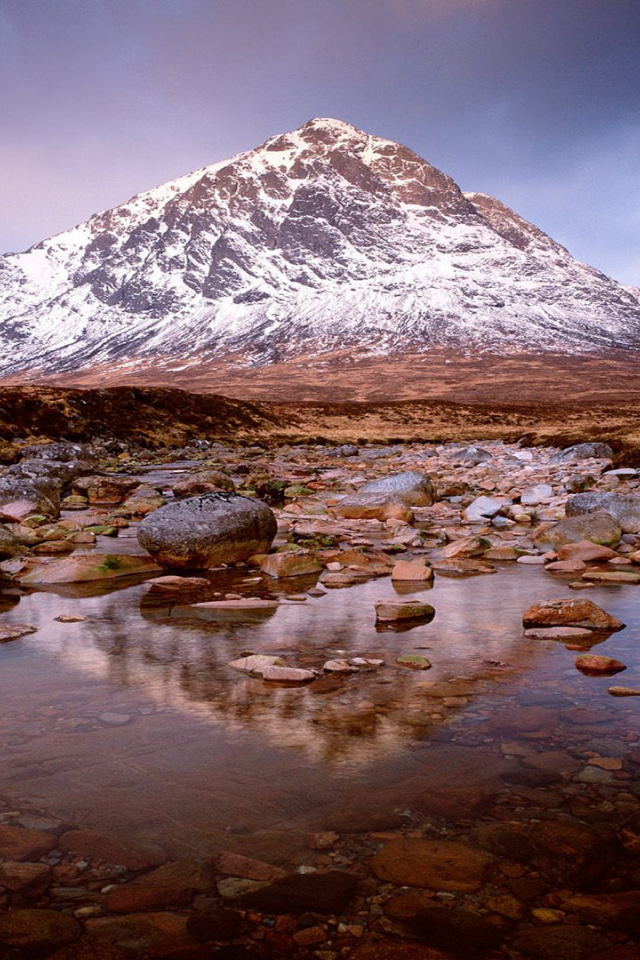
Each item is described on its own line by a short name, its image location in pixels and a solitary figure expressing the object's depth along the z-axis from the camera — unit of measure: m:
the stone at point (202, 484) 20.70
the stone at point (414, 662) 6.34
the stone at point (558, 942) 2.78
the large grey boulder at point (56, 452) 32.00
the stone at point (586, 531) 11.84
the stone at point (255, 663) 6.20
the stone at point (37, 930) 2.85
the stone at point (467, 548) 11.56
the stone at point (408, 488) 17.25
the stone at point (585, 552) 11.09
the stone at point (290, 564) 10.73
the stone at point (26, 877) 3.19
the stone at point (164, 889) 3.09
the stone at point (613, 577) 9.71
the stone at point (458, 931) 2.82
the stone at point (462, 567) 10.59
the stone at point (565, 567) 10.52
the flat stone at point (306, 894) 3.07
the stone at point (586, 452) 29.83
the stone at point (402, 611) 7.95
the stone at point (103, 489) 20.75
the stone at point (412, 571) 10.12
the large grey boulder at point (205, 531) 11.02
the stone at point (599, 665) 6.02
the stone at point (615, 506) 12.73
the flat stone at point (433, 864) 3.23
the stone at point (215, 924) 2.91
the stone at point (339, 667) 6.24
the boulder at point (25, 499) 15.40
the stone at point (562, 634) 7.07
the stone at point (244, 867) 3.31
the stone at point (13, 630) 7.25
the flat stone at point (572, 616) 7.38
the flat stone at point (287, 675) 5.95
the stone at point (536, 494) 17.16
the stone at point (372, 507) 16.00
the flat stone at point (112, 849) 3.42
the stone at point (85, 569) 10.22
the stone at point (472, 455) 32.47
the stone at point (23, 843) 3.45
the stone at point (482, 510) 15.40
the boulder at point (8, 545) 11.53
